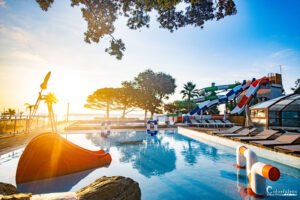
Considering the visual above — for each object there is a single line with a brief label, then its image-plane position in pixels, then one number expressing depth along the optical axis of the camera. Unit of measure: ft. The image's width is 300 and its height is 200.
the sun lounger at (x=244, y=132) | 39.79
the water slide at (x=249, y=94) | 89.23
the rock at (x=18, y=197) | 6.66
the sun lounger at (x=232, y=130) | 45.39
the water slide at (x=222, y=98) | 97.25
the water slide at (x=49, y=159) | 18.69
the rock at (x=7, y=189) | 8.56
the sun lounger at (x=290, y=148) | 22.81
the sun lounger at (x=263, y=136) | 32.83
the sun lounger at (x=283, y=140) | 27.58
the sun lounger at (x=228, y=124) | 77.82
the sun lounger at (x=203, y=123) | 77.50
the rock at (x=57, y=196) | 7.47
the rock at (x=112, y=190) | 8.65
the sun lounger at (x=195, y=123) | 78.95
